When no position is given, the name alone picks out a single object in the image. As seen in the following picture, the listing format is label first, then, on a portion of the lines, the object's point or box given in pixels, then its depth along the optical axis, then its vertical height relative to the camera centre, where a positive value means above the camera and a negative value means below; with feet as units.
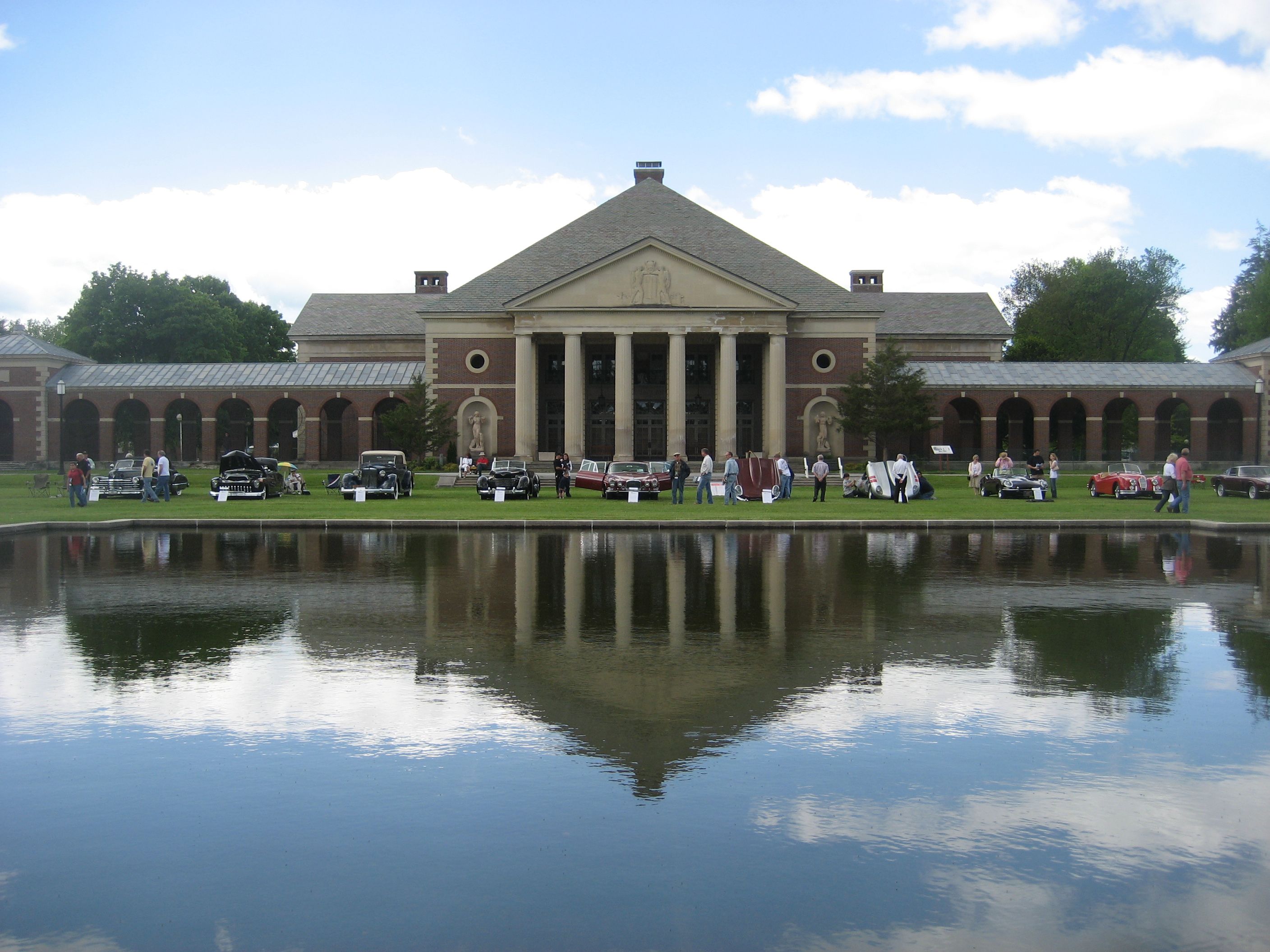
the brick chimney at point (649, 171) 223.10 +55.16
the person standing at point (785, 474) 120.26 -3.29
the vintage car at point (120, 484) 119.75 -4.61
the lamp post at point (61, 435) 146.41 +1.21
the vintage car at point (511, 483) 124.16 -4.49
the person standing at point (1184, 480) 93.20 -2.87
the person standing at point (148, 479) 110.83 -3.76
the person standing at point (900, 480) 115.85 -3.72
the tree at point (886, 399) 172.96 +7.26
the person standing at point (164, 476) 115.14 -3.51
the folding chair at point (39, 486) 131.49 -5.44
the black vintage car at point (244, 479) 117.29 -3.97
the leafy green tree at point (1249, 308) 253.24 +34.03
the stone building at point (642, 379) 178.60 +11.51
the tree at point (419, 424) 165.58 +2.94
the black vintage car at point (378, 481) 121.49 -4.24
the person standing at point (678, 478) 112.74 -3.49
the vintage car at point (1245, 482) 124.57 -4.17
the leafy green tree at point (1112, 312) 289.94 +35.79
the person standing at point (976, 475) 139.85 -3.78
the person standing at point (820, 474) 115.44 -3.08
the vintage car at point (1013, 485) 122.31 -4.57
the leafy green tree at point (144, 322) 271.49 +29.81
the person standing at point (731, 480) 110.93 -3.61
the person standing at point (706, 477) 112.88 -3.41
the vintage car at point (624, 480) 121.39 -4.14
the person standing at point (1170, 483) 95.04 -3.19
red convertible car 125.18 -4.31
